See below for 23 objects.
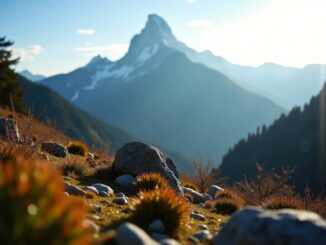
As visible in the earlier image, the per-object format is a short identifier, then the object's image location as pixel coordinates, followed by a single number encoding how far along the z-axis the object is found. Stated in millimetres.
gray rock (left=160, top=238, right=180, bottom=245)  6389
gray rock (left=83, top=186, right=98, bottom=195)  11156
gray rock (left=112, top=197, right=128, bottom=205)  10281
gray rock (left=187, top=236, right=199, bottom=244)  7662
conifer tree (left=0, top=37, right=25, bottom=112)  53312
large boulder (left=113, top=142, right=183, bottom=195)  14742
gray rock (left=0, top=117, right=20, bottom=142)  15227
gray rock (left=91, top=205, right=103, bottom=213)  8695
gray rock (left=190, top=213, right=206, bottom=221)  10757
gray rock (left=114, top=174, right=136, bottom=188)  13930
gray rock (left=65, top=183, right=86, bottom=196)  10180
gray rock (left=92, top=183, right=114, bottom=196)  11606
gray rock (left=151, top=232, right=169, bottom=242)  7331
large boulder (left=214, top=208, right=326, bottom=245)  5223
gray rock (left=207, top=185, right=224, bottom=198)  18891
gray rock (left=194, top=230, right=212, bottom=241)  7840
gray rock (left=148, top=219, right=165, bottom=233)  7841
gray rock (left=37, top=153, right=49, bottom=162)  13162
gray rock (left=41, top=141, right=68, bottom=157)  16625
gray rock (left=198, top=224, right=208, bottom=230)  9078
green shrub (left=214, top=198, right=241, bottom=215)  14156
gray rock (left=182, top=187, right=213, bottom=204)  15588
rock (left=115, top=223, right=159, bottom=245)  5652
